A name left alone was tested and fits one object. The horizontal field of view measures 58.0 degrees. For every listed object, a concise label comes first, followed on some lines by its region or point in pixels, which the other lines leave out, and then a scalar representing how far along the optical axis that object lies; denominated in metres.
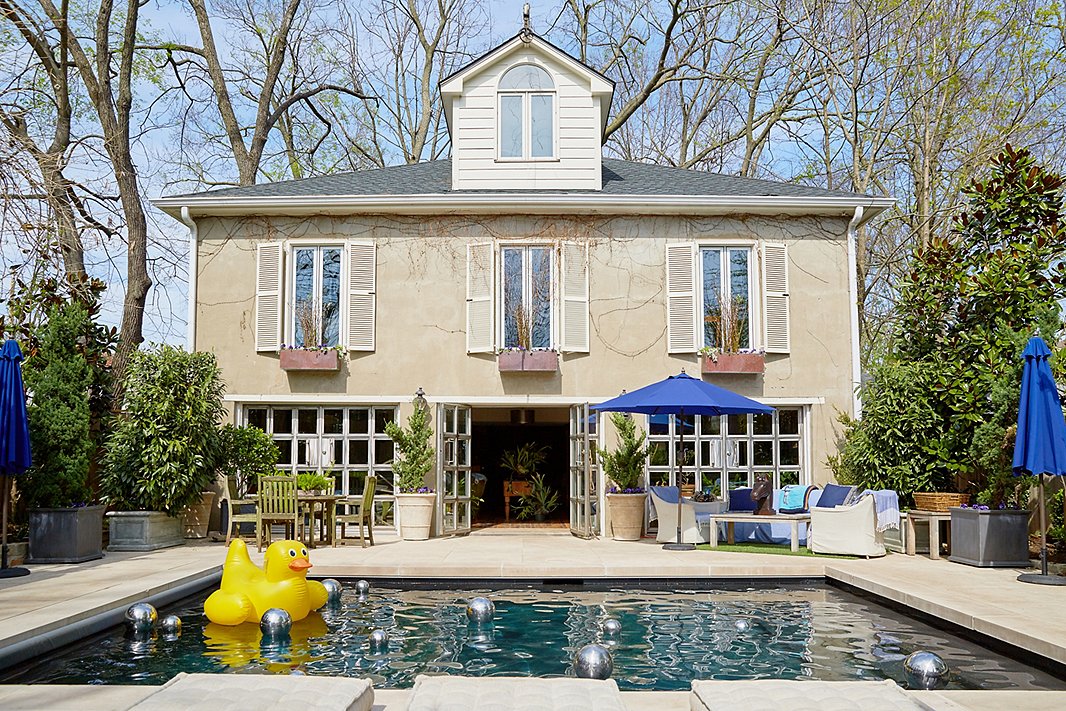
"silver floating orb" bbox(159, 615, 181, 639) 6.49
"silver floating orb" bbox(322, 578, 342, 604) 7.58
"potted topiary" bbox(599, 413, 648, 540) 11.86
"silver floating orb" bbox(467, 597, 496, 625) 6.80
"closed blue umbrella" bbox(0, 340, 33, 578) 8.42
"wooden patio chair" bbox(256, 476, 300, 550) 10.30
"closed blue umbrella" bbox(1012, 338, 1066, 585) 8.00
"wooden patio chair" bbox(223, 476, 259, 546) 10.33
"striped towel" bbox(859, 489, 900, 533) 10.30
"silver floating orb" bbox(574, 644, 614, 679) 5.01
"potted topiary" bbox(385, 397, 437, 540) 11.77
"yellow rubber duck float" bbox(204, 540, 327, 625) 6.79
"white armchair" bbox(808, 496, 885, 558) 9.91
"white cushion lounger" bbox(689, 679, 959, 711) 3.72
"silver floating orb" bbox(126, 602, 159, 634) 6.36
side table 9.83
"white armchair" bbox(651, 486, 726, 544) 11.09
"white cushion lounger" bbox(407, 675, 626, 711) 3.72
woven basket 9.98
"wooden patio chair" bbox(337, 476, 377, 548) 10.66
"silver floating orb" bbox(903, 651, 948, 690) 4.96
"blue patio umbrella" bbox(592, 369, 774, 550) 10.27
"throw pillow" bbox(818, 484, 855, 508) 10.63
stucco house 12.57
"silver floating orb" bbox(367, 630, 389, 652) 6.04
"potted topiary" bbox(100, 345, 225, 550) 10.73
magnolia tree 9.82
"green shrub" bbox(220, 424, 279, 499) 11.77
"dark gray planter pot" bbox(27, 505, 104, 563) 9.31
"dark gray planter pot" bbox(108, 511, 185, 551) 10.56
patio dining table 10.64
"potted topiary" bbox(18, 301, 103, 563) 9.34
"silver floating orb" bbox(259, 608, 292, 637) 6.36
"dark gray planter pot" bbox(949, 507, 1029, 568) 9.03
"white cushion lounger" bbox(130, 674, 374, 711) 3.67
